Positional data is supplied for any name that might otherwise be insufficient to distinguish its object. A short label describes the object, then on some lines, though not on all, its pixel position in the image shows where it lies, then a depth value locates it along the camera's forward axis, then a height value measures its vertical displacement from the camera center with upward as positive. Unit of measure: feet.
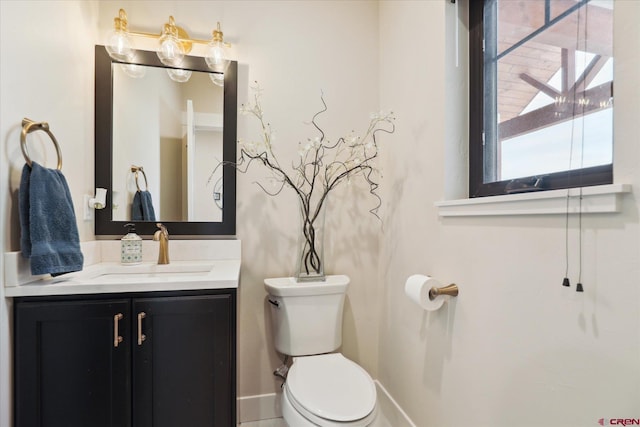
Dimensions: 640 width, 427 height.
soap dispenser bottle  4.97 -0.60
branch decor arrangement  5.63 +0.87
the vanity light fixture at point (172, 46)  5.05 +2.80
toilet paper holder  3.92 -0.99
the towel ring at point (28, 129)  3.47 +0.95
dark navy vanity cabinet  3.52 -1.75
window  2.64 +1.23
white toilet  3.72 -2.31
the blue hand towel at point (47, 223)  3.45 -0.14
